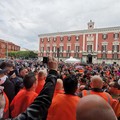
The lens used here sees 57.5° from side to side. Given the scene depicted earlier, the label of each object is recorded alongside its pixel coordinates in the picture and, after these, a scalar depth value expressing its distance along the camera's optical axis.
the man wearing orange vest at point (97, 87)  1.99
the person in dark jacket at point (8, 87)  2.02
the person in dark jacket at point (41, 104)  0.88
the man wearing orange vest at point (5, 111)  1.59
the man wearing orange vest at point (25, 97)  1.85
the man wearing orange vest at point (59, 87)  2.06
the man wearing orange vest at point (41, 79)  2.59
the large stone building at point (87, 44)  28.99
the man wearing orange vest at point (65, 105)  1.62
